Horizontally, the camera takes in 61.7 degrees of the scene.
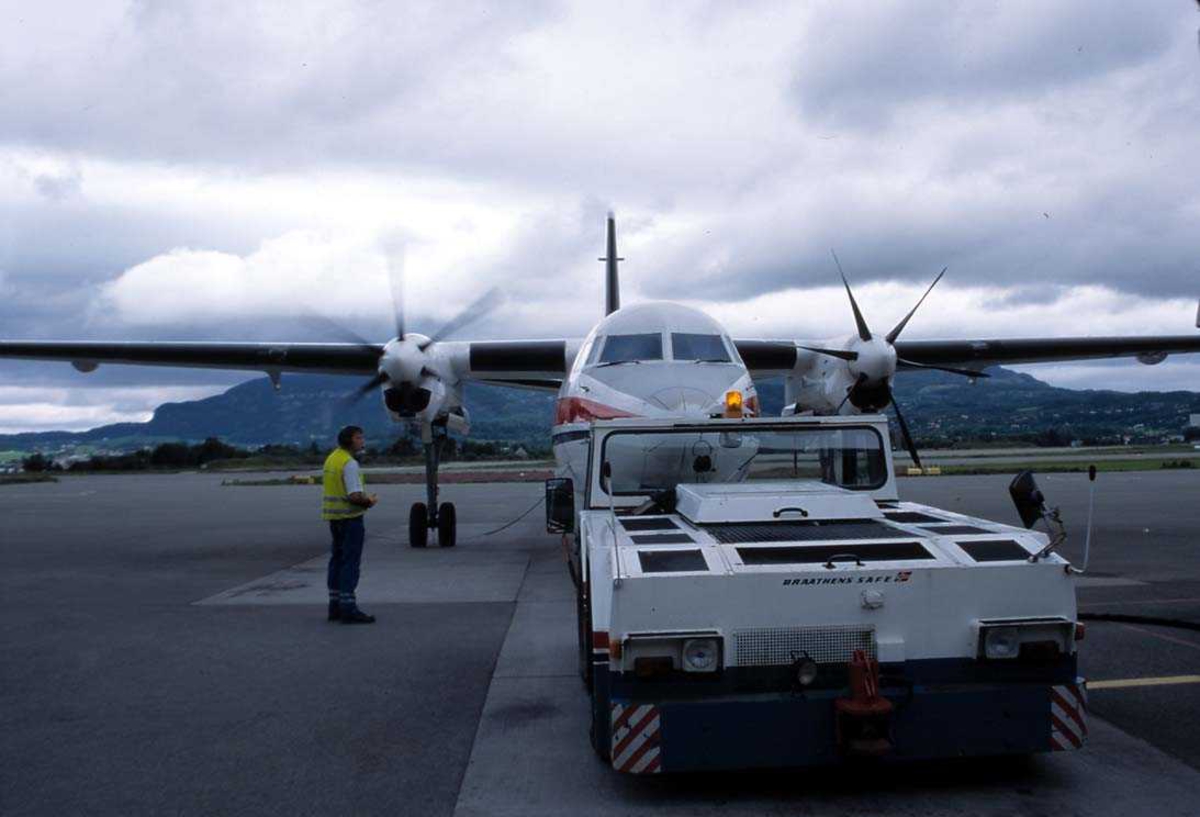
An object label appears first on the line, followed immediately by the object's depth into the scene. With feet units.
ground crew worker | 31.17
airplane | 35.12
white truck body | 14.87
